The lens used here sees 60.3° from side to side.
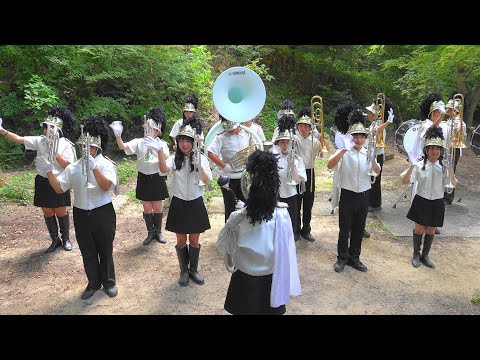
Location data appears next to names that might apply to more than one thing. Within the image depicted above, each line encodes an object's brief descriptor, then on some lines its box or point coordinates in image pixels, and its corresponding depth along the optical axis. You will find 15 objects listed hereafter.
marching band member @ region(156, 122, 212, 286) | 4.79
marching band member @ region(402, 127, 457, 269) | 5.34
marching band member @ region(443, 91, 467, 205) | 5.80
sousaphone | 5.29
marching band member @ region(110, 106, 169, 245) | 5.98
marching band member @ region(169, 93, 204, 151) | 6.80
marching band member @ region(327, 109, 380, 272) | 5.20
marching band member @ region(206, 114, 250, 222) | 5.55
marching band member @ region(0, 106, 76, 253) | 5.44
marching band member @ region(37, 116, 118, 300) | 4.42
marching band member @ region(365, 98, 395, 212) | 6.90
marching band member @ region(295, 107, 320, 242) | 6.20
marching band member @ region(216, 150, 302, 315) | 3.30
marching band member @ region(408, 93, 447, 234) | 6.26
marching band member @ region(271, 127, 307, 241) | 5.29
